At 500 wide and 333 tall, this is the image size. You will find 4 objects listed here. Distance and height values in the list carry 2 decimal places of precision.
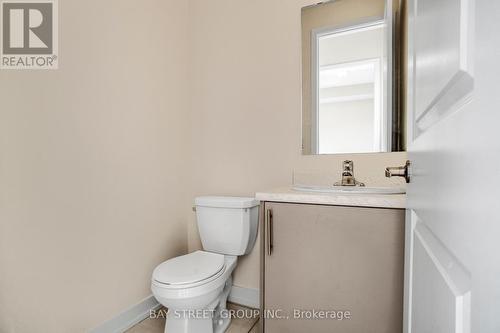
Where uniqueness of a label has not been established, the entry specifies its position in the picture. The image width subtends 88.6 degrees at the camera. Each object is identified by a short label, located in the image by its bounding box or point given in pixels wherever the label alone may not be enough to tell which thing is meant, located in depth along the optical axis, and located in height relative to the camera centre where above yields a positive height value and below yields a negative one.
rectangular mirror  1.38 +0.48
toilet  1.21 -0.56
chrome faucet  1.30 -0.07
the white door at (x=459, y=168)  0.25 -0.01
